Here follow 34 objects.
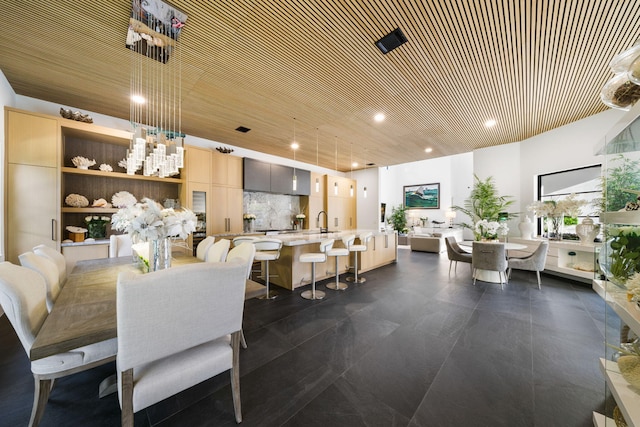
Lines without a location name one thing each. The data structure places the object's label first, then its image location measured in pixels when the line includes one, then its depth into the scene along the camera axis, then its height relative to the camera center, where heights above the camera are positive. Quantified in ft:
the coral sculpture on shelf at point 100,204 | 11.71 +0.53
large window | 13.47 +1.84
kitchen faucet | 22.60 -0.63
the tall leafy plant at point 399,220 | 31.32 -0.85
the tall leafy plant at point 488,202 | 17.01 +1.01
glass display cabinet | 3.04 -0.86
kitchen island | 12.04 -3.08
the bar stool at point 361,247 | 13.08 -2.00
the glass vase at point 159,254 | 5.86 -1.08
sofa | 23.67 -2.93
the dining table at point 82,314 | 3.04 -1.77
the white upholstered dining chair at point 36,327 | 3.61 -2.02
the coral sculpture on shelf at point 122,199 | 12.32 +0.87
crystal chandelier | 6.46 +5.81
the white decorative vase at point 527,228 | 15.67 -0.99
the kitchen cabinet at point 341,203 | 23.80 +1.25
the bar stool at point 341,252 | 11.85 -2.06
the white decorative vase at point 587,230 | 12.66 -0.93
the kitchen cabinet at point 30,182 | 9.41 +1.41
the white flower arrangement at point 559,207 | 12.75 +0.48
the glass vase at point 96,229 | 11.61 -0.82
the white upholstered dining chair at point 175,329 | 3.17 -1.89
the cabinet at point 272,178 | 17.56 +3.19
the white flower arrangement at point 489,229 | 13.91 -0.99
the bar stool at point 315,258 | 10.84 -2.22
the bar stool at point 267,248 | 10.58 -1.67
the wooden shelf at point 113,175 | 10.97 +2.14
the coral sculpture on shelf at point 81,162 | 11.21 +2.67
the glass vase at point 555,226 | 14.58 -0.78
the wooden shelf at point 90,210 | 10.96 +0.19
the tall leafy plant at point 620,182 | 3.70 +0.59
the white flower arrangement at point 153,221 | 5.46 -0.20
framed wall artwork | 32.91 +2.82
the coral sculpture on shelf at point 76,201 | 11.16 +0.68
